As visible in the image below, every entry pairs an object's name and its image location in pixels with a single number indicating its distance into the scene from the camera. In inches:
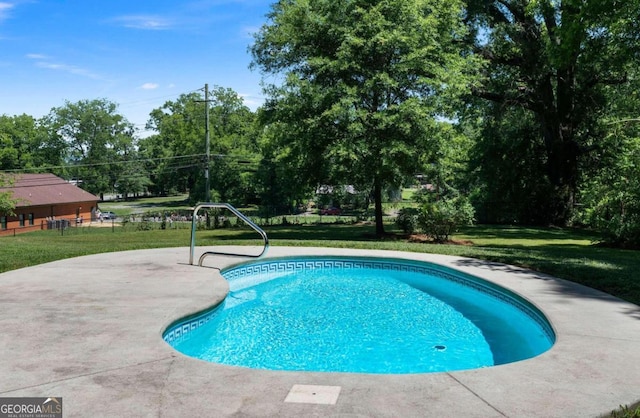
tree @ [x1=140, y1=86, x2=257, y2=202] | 2218.3
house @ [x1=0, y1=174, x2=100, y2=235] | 1639.8
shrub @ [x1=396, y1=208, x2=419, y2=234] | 834.8
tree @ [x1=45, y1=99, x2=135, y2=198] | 2966.8
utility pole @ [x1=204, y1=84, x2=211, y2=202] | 1418.3
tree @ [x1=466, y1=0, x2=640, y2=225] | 1016.9
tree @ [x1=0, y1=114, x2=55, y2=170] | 2353.1
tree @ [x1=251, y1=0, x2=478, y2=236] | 757.3
